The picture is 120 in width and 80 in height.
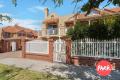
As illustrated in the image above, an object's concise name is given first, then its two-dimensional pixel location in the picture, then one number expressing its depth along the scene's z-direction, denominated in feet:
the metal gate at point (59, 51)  23.84
